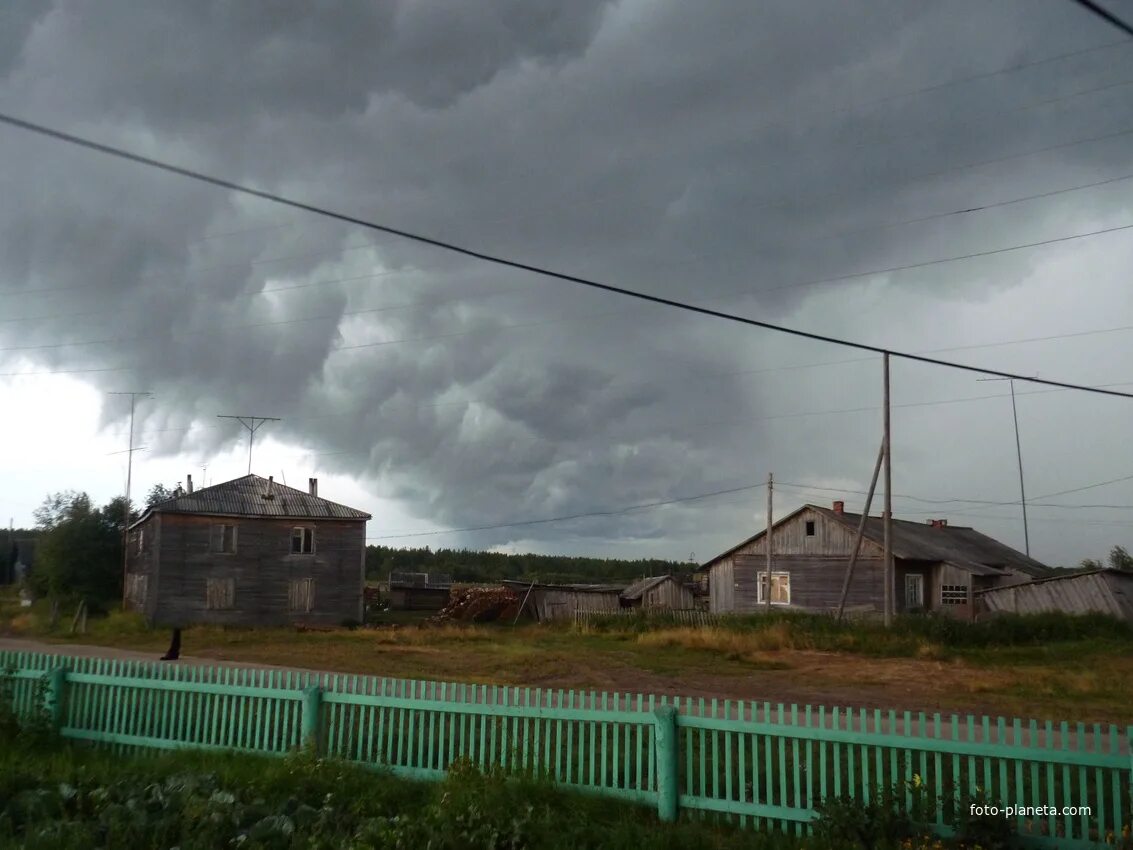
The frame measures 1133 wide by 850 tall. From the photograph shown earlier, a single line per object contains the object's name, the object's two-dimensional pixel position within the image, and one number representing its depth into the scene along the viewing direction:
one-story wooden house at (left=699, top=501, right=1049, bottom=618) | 40.94
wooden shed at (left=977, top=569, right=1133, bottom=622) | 36.94
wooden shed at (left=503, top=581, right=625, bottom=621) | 50.34
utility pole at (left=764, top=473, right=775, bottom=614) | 40.62
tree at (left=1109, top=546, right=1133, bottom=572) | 75.69
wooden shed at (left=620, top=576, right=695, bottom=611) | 52.28
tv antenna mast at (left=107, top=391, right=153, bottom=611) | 44.34
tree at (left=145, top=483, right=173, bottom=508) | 56.52
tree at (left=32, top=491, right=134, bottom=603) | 45.34
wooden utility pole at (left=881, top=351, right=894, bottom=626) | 29.28
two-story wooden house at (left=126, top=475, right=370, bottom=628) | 41.06
